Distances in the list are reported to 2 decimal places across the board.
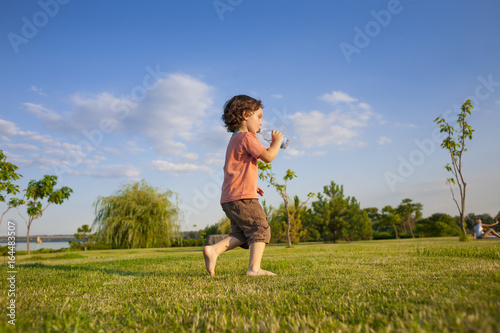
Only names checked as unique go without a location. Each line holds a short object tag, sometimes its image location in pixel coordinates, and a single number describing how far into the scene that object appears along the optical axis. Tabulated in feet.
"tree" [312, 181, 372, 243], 91.45
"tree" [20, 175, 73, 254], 57.13
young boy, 10.41
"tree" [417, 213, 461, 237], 118.93
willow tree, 80.48
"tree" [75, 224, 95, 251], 90.84
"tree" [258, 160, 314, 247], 53.26
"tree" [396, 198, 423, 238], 149.38
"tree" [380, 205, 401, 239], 140.77
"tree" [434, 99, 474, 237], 55.26
